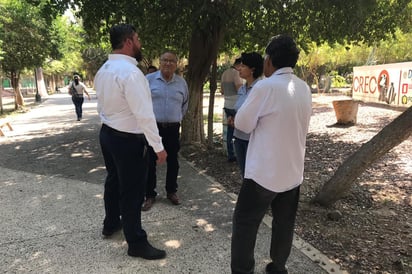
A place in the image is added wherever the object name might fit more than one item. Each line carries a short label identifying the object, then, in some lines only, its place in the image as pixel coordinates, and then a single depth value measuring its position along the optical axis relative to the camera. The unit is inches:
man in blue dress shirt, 172.2
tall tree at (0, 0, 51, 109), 685.9
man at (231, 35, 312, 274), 96.3
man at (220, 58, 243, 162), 252.5
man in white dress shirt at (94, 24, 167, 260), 114.8
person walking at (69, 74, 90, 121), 542.2
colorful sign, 592.4
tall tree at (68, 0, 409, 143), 233.1
